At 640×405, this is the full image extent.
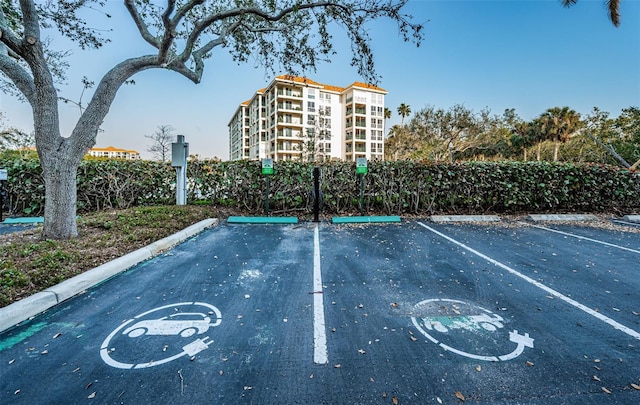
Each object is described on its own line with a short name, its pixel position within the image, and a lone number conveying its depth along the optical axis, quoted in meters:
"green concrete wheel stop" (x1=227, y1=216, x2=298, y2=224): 7.32
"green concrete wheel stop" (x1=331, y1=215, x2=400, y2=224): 7.43
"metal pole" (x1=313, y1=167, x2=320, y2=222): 7.33
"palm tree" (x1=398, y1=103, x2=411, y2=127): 44.59
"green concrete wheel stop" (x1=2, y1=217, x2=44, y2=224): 6.85
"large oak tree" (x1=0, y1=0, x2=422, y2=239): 4.45
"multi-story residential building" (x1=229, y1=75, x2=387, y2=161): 41.66
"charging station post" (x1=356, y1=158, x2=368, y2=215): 7.74
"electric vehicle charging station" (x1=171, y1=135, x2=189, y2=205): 7.73
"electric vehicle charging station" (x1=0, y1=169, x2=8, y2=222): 6.87
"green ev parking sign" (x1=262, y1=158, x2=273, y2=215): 7.66
